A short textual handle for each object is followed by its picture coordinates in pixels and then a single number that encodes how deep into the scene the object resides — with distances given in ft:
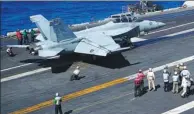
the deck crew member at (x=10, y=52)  133.39
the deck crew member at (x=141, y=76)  82.85
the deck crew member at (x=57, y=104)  74.26
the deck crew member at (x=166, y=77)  83.97
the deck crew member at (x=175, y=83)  82.01
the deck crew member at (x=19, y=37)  144.56
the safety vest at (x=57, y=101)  74.21
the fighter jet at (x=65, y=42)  109.60
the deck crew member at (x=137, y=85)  83.30
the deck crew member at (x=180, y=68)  86.18
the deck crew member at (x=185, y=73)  80.89
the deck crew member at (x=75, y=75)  100.29
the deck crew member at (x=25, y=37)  146.47
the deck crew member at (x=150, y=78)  85.71
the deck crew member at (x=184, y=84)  80.48
